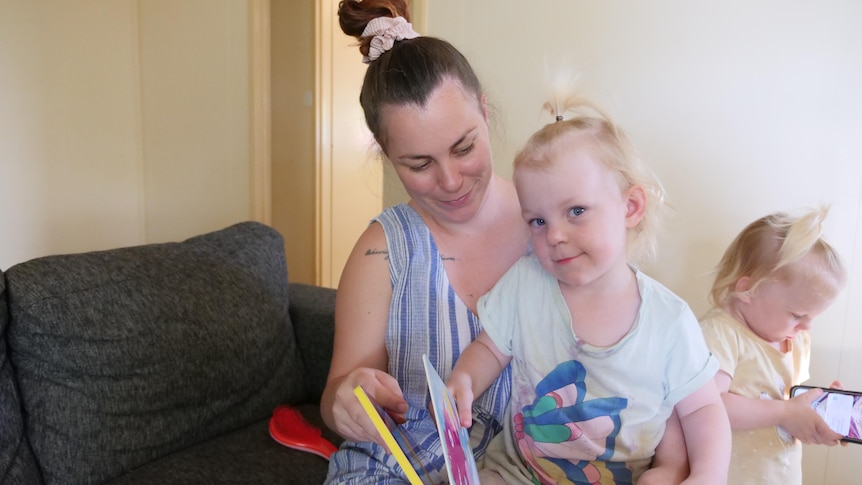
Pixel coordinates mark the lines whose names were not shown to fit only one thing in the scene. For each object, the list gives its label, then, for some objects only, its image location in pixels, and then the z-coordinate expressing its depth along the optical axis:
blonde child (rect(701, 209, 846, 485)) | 1.24
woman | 1.11
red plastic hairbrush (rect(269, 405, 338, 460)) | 1.64
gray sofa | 1.36
